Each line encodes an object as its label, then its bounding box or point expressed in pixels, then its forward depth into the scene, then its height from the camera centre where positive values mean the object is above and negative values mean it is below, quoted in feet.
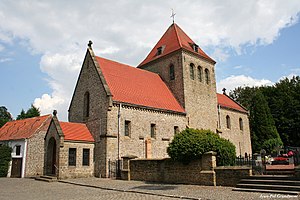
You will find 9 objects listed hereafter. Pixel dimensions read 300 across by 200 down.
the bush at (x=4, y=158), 90.07 -2.42
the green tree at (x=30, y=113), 176.04 +25.29
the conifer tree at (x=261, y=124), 141.49 +12.60
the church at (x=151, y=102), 72.54 +15.43
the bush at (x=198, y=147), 51.42 +0.35
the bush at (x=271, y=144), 120.67 +1.57
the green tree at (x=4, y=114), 194.39 +27.50
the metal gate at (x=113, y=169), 68.90 -4.99
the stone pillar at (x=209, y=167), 48.79 -3.50
